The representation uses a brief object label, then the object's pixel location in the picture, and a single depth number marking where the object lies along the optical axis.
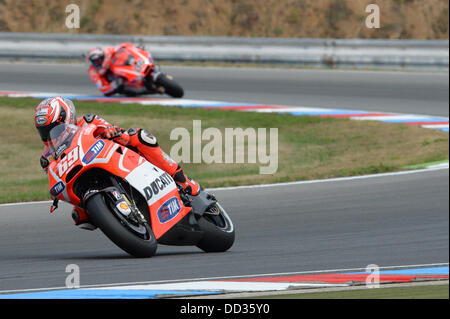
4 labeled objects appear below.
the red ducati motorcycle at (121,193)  12.16
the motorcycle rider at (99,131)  13.10
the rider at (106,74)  33.12
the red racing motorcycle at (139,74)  32.56
